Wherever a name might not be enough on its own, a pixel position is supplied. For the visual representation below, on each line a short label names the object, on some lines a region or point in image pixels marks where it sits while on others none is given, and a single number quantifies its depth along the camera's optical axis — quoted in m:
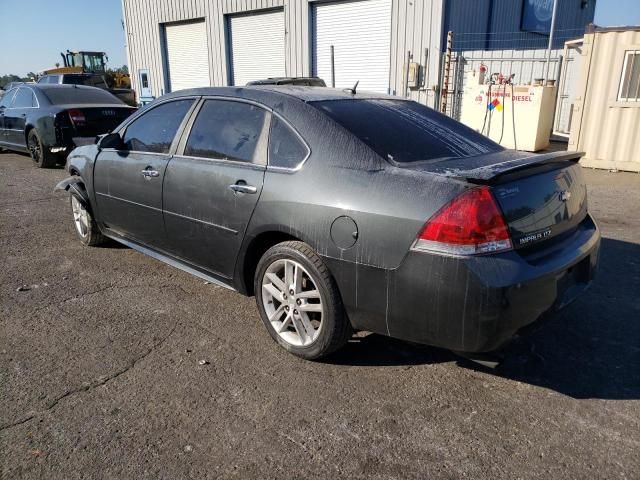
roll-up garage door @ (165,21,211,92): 19.81
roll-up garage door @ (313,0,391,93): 14.00
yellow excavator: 29.01
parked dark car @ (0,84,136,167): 9.46
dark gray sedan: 2.49
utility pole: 11.46
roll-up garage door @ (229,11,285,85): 16.91
